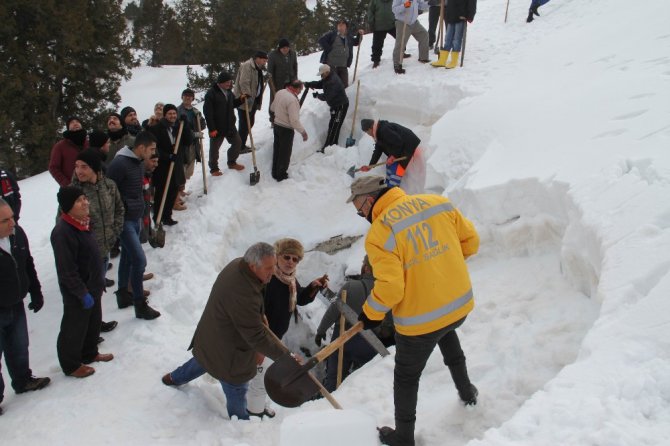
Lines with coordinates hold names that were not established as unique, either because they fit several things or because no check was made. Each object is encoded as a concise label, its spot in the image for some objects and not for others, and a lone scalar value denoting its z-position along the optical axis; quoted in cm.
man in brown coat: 341
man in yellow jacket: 278
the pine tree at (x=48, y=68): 1301
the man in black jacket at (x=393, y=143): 671
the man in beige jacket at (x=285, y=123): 769
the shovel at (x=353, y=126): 895
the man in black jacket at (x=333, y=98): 834
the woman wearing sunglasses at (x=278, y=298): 405
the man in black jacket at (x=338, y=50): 965
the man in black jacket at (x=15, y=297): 374
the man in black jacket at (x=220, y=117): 746
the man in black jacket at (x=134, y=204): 509
